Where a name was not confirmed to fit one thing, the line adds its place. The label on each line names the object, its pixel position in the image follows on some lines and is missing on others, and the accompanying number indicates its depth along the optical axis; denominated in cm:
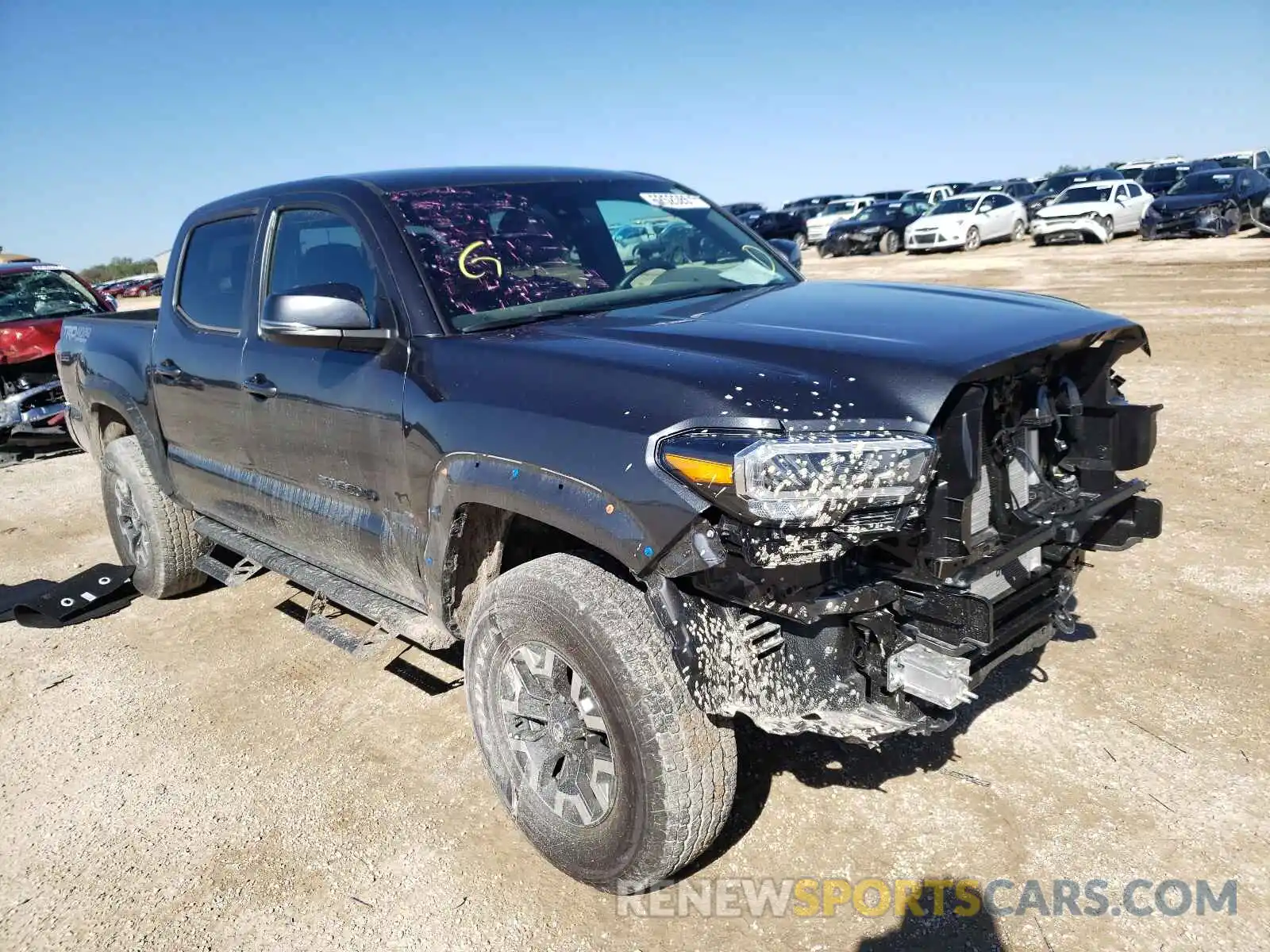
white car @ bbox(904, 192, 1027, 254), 2569
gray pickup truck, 226
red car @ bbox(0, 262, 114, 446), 930
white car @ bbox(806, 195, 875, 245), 3203
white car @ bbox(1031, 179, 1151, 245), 2447
